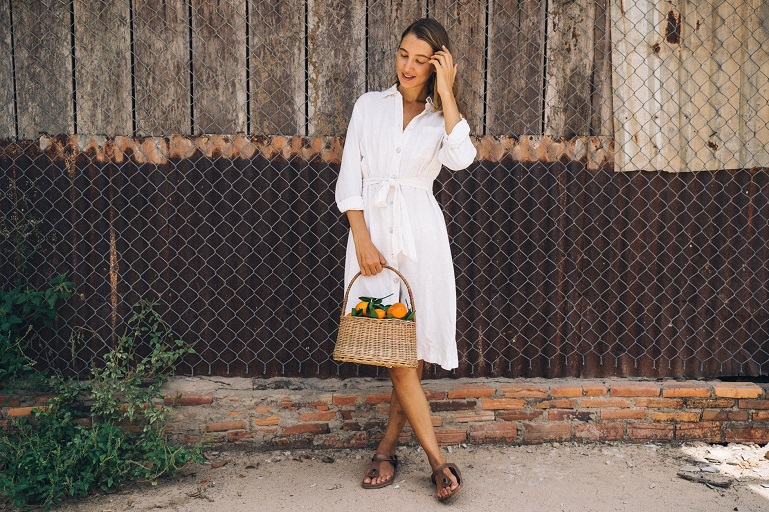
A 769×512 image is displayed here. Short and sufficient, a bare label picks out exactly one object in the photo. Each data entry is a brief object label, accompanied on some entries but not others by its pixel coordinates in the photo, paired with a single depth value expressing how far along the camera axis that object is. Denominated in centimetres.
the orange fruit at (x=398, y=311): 295
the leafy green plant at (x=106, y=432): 319
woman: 307
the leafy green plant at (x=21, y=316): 356
